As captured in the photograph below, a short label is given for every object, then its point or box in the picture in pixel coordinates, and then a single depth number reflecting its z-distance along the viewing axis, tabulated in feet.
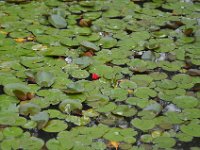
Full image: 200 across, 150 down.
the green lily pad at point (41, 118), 12.34
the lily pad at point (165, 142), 11.79
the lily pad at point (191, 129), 12.21
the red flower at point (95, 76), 14.53
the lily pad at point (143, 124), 12.41
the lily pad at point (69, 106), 12.96
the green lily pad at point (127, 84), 14.15
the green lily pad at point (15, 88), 13.55
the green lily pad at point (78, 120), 12.53
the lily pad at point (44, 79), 14.07
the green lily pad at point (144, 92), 13.76
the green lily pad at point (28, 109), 12.79
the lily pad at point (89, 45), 15.96
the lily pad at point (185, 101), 13.35
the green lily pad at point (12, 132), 11.92
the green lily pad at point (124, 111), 12.92
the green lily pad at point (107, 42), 16.52
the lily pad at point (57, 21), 17.57
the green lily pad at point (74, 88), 13.62
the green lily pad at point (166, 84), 14.17
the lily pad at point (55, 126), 12.25
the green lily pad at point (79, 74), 14.60
